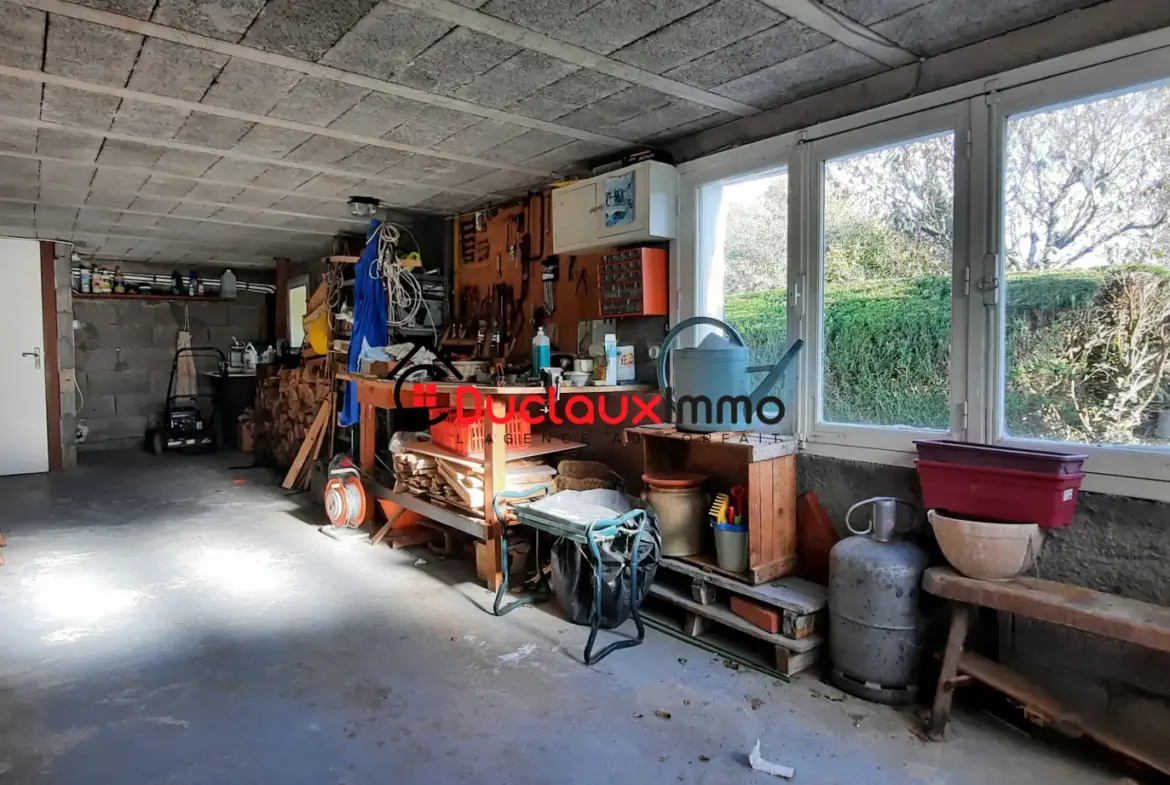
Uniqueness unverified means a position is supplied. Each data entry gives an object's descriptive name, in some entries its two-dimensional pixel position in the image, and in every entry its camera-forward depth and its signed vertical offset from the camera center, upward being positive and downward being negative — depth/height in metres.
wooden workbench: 3.43 -0.47
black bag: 2.90 -0.90
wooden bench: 1.92 -0.76
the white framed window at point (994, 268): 2.15 +0.32
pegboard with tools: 4.21 +0.54
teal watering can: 3.00 -0.11
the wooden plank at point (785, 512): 2.87 -0.63
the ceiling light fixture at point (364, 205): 4.90 +1.14
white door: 6.57 +0.07
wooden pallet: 2.57 -1.04
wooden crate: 2.78 -0.55
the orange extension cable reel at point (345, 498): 4.54 -0.85
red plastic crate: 3.83 -0.39
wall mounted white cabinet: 3.46 +0.80
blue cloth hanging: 5.07 +0.40
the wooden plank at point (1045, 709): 1.95 -1.05
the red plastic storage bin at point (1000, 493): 2.10 -0.43
